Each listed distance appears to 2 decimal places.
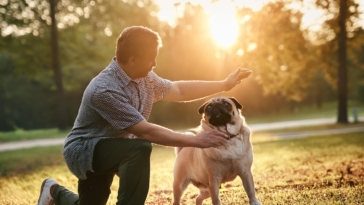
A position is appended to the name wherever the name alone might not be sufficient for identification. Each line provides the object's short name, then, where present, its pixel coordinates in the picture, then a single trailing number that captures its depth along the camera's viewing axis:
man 3.55
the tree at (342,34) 20.93
